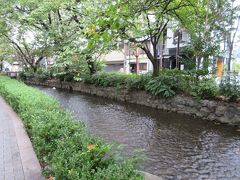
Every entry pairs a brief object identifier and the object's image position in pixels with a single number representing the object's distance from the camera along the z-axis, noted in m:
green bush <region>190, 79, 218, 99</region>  7.25
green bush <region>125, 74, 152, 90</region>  9.92
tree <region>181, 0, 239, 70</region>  7.90
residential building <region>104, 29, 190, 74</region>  21.84
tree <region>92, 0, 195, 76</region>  8.67
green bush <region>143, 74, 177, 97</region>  8.55
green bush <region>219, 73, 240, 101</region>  6.61
